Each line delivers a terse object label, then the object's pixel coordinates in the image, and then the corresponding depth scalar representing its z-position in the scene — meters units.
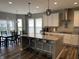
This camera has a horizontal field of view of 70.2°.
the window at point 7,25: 5.56
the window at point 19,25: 6.64
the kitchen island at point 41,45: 2.24
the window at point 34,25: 6.00
